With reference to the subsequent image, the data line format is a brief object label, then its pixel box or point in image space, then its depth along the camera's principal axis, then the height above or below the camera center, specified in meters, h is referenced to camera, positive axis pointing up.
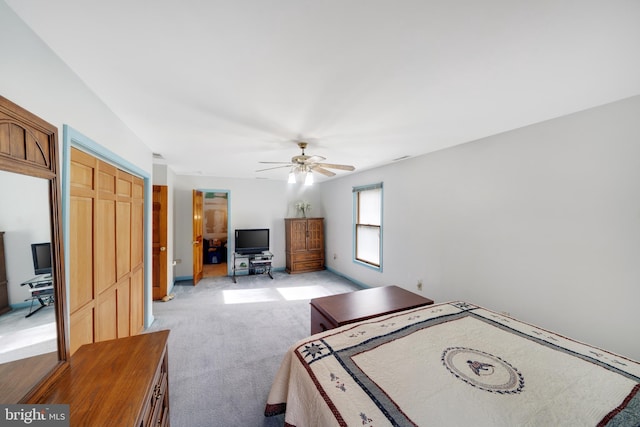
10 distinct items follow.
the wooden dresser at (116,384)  0.87 -0.75
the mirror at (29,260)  0.86 -0.20
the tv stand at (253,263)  5.47 -1.18
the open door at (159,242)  3.91 -0.48
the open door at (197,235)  4.79 -0.46
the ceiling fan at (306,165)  2.75 +0.58
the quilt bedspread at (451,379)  1.02 -0.88
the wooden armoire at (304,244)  5.75 -0.79
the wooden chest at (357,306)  2.08 -0.93
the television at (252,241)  5.46 -0.65
